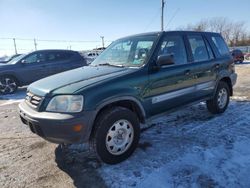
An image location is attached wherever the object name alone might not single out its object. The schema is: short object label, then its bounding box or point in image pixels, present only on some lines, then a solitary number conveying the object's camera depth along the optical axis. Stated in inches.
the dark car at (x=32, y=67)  289.4
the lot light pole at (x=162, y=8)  732.9
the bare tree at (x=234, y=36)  1527.2
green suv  92.4
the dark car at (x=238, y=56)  698.0
